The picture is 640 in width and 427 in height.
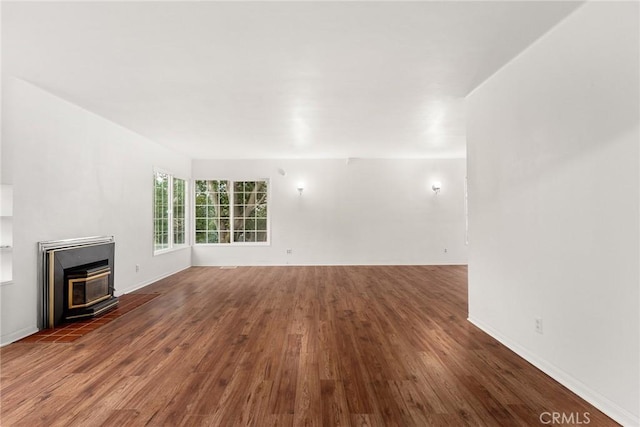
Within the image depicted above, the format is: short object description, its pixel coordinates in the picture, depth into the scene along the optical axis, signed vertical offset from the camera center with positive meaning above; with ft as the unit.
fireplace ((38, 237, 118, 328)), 11.55 -2.52
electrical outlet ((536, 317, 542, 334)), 8.30 -2.90
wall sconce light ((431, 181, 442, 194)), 26.05 +2.47
